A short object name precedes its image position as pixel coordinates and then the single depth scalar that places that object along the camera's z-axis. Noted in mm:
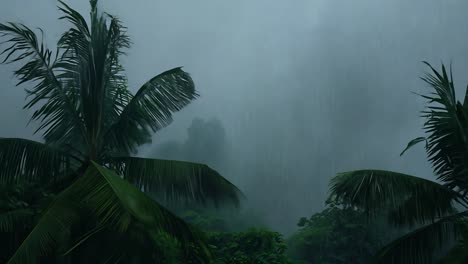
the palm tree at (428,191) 9297
